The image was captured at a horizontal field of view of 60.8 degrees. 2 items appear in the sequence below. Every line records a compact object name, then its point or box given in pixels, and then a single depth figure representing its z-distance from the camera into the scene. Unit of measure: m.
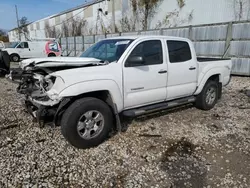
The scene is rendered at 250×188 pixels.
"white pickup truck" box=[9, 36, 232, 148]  3.23
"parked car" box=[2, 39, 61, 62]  18.69
